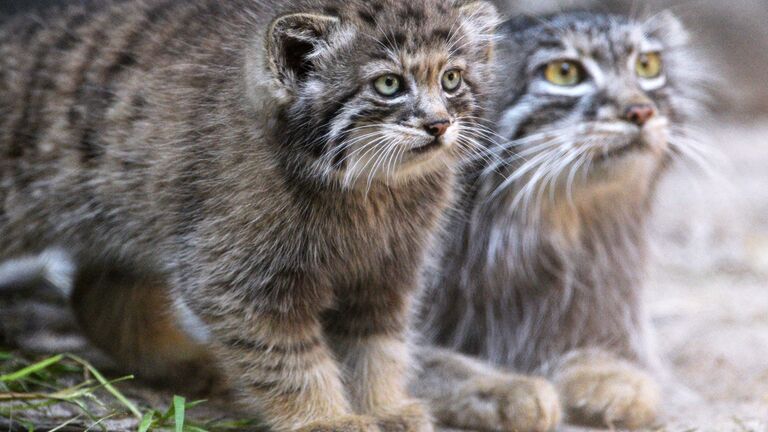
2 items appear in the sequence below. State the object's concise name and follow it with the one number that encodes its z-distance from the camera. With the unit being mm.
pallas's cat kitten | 5234
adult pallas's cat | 6922
